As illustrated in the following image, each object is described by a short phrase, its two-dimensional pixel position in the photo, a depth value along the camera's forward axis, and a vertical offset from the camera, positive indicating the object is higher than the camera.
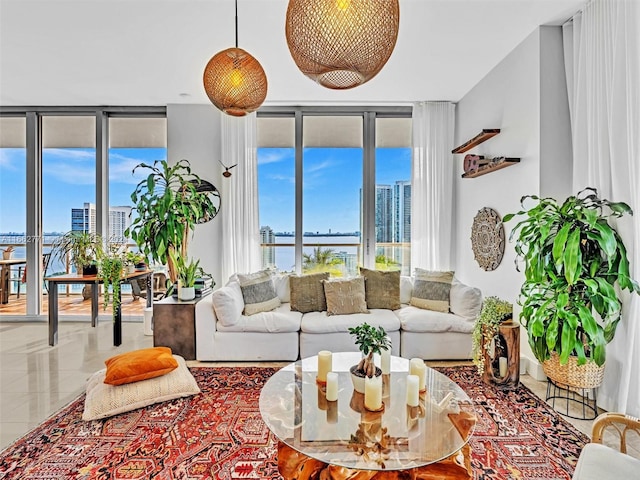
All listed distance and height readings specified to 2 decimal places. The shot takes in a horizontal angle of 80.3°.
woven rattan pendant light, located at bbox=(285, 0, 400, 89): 1.41 +0.78
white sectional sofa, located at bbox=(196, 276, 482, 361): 3.61 -0.94
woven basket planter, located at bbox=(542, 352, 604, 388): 2.53 -0.92
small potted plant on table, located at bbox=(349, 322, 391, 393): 2.07 -0.63
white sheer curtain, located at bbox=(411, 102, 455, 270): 4.89 +0.70
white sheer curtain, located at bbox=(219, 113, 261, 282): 4.89 +0.51
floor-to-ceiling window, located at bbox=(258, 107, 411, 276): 5.10 +0.62
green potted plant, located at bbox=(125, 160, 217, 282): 4.09 +0.22
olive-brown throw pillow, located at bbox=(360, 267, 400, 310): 4.03 -0.56
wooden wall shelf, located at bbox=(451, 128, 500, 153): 3.72 +1.01
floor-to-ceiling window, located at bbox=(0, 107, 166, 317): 5.15 +0.89
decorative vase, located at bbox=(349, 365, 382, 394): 2.08 -0.79
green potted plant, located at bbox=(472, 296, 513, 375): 3.12 -0.74
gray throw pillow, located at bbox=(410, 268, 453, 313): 3.92 -0.57
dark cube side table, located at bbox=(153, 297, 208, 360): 3.68 -0.88
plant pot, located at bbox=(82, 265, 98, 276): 4.11 -0.35
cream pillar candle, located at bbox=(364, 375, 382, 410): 1.86 -0.77
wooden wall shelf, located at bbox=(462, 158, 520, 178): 3.38 +0.67
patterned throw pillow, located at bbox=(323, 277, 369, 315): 3.79 -0.60
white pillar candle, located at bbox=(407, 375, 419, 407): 1.93 -0.79
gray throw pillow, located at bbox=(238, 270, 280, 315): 3.85 -0.57
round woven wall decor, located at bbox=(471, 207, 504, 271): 3.73 -0.01
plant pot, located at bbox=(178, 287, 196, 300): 3.84 -0.56
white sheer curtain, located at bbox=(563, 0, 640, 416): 2.43 +0.74
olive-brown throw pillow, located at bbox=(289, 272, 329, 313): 3.96 -0.60
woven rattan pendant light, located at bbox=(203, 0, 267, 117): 2.16 +0.92
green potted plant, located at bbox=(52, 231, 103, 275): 4.13 -0.15
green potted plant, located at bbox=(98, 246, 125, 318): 3.89 -0.37
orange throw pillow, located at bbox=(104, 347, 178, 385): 2.70 -0.94
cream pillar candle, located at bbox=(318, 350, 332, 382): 2.22 -0.76
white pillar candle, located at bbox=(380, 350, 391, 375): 2.31 -0.76
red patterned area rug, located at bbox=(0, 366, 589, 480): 2.01 -1.23
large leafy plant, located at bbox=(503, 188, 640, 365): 2.40 -0.27
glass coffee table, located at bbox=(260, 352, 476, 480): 1.53 -0.87
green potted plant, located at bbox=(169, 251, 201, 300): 3.85 -0.46
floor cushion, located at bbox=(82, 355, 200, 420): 2.57 -1.11
